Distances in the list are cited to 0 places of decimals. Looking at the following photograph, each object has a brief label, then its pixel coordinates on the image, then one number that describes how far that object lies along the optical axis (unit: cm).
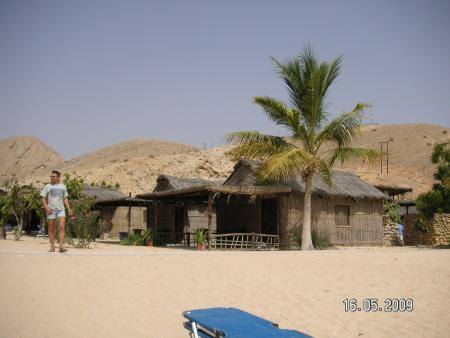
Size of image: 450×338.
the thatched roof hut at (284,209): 1761
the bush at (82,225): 1380
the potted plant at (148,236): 1867
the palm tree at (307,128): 1662
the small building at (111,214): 2702
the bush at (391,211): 2252
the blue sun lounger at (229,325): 391
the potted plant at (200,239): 1573
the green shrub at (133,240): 1862
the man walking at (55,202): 1007
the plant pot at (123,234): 2191
